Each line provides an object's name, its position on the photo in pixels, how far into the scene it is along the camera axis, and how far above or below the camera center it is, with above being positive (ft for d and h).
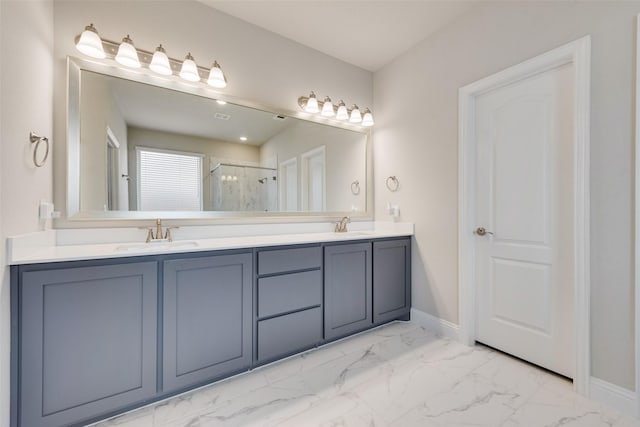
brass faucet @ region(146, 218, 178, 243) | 6.01 -0.45
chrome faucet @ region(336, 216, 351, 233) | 8.89 -0.36
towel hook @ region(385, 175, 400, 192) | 9.09 +1.00
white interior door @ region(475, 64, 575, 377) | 5.68 -0.11
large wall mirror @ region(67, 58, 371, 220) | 5.66 +1.43
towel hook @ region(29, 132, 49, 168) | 4.51 +1.14
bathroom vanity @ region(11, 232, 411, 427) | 4.05 -1.87
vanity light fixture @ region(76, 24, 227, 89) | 5.36 +3.23
